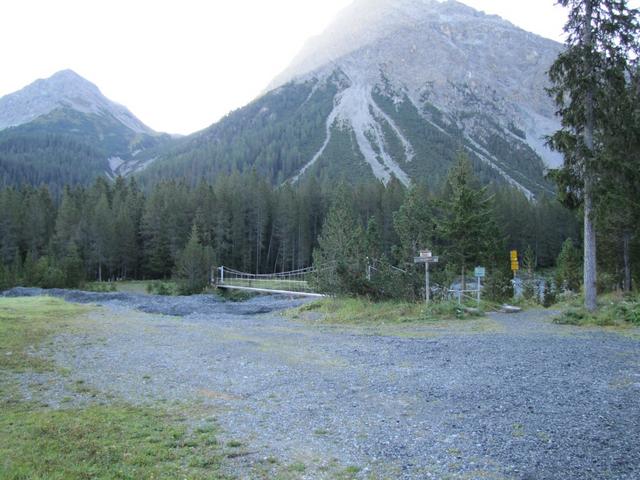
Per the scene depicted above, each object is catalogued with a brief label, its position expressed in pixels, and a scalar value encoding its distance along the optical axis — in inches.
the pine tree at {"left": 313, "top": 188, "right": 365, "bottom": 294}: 804.6
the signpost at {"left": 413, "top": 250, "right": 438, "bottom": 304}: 684.7
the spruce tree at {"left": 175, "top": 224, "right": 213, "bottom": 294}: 1716.3
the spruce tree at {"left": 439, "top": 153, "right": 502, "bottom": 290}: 939.3
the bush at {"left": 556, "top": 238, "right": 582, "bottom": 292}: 1270.9
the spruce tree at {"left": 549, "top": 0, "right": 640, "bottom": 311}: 635.5
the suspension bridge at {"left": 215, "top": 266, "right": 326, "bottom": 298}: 1415.5
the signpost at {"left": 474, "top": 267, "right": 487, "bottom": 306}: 738.2
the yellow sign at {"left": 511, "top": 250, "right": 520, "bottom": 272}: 877.8
